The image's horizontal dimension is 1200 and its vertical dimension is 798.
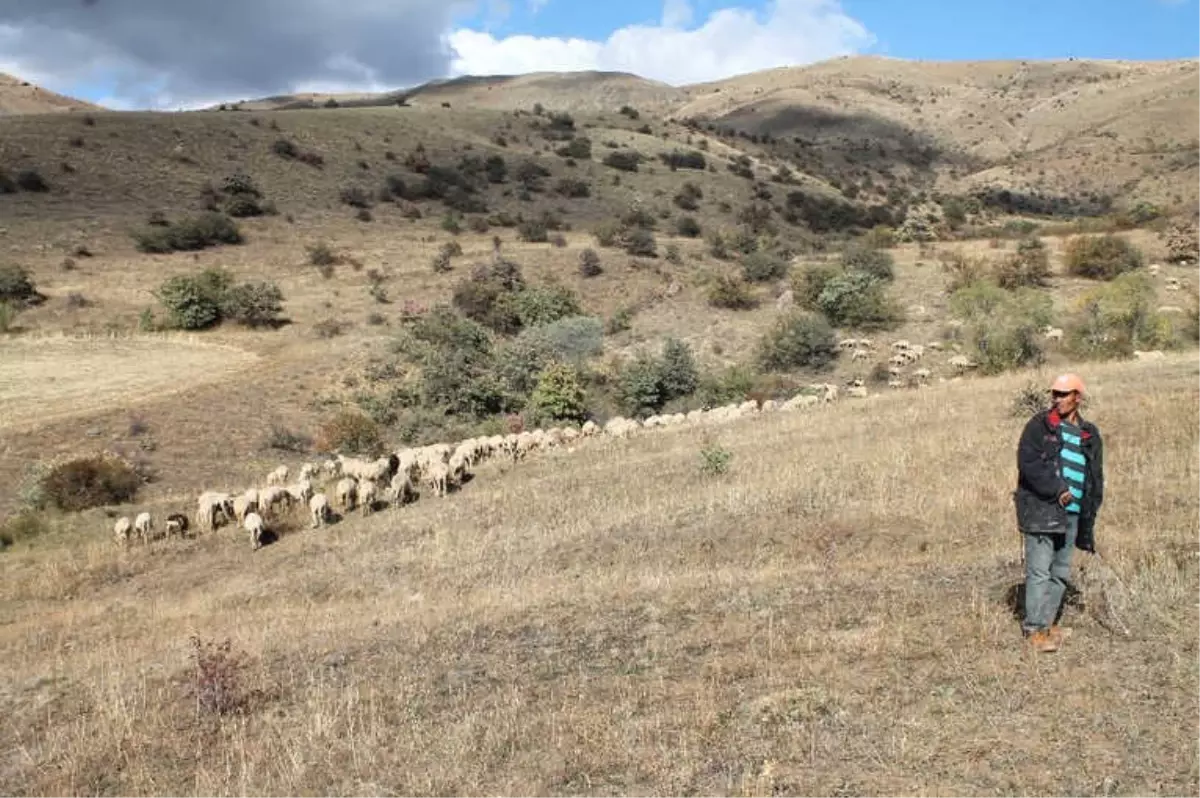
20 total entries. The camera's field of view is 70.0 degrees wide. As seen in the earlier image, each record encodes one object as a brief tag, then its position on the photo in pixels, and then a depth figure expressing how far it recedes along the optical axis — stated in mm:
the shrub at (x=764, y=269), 35594
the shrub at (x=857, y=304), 29578
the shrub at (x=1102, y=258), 31766
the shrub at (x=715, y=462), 14055
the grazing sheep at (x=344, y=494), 15641
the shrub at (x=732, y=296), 32875
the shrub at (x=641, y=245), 41125
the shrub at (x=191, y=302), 32219
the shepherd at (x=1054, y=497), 5801
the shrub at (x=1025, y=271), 30969
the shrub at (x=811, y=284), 31625
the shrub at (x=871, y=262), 33625
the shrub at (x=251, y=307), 32469
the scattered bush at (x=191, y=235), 39844
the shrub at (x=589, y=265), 37812
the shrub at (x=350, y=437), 21984
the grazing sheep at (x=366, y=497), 15406
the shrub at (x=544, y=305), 32812
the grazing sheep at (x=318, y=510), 14977
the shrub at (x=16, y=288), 32219
